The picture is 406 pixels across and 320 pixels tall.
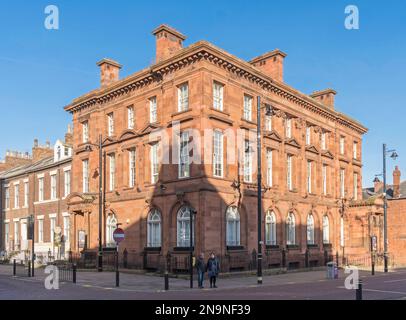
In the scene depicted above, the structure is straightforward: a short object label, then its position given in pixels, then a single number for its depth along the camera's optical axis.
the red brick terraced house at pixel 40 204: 43.56
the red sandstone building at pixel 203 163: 29.52
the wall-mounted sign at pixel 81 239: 36.59
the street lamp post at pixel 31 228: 29.19
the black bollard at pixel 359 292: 12.98
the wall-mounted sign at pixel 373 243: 35.49
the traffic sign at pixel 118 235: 22.55
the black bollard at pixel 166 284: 21.61
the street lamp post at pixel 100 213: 33.41
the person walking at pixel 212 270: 23.16
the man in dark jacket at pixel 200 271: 22.89
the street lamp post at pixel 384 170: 36.15
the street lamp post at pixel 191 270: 22.67
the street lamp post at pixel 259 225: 24.14
